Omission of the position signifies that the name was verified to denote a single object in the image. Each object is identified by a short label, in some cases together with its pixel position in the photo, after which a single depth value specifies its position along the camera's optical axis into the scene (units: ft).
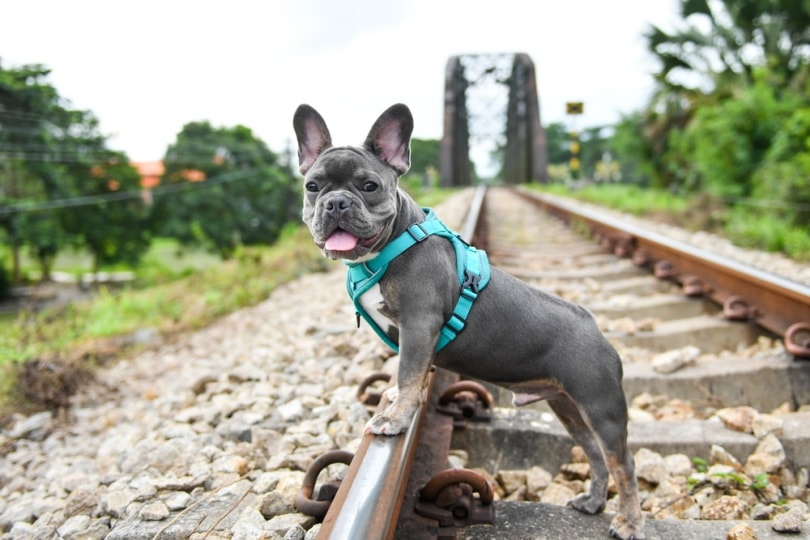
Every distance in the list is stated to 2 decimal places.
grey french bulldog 5.75
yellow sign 65.82
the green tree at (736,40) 62.90
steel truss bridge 86.74
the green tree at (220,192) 133.90
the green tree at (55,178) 90.89
